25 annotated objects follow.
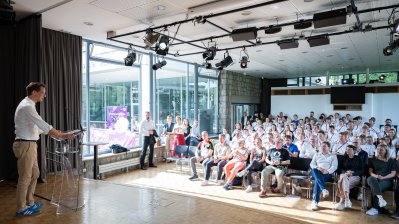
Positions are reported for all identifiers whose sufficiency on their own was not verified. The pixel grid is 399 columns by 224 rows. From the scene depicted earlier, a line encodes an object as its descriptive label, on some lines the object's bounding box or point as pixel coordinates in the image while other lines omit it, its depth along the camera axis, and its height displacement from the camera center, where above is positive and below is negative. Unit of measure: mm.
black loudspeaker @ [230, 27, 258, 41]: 5223 +1412
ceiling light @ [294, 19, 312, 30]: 4894 +1480
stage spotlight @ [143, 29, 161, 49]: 5480 +1400
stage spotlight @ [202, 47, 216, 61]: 6887 +1360
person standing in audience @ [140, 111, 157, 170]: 8109 -683
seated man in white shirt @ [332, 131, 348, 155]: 6242 -775
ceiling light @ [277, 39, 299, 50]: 6203 +1449
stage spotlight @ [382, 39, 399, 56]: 5520 +1222
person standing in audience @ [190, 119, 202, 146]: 8734 -821
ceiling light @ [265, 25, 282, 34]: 5207 +1480
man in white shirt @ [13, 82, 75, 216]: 3430 -364
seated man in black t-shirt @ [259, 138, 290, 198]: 5812 -1157
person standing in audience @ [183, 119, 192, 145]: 8695 -706
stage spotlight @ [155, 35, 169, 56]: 5676 +1287
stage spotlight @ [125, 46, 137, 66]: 7043 +1257
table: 6430 -1276
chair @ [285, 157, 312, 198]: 5584 -1236
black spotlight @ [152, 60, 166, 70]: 7972 +1232
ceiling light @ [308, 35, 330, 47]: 5916 +1457
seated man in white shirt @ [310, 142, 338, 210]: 5098 -1072
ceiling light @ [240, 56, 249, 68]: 7637 +1266
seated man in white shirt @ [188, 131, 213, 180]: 6922 -1084
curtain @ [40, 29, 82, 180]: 6023 +631
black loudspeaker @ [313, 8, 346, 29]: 4305 +1408
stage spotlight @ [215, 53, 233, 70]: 7511 +1232
